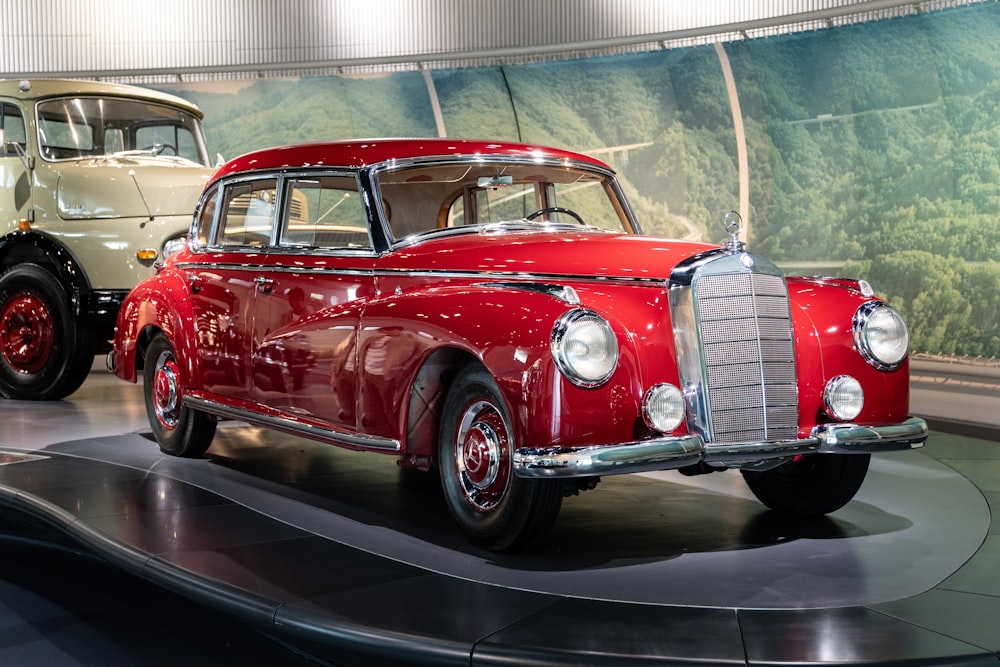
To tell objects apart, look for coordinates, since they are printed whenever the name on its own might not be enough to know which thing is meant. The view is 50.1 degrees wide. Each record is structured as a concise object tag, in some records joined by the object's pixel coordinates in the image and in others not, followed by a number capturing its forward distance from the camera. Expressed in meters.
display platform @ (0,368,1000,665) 2.87
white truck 7.73
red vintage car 3.50
